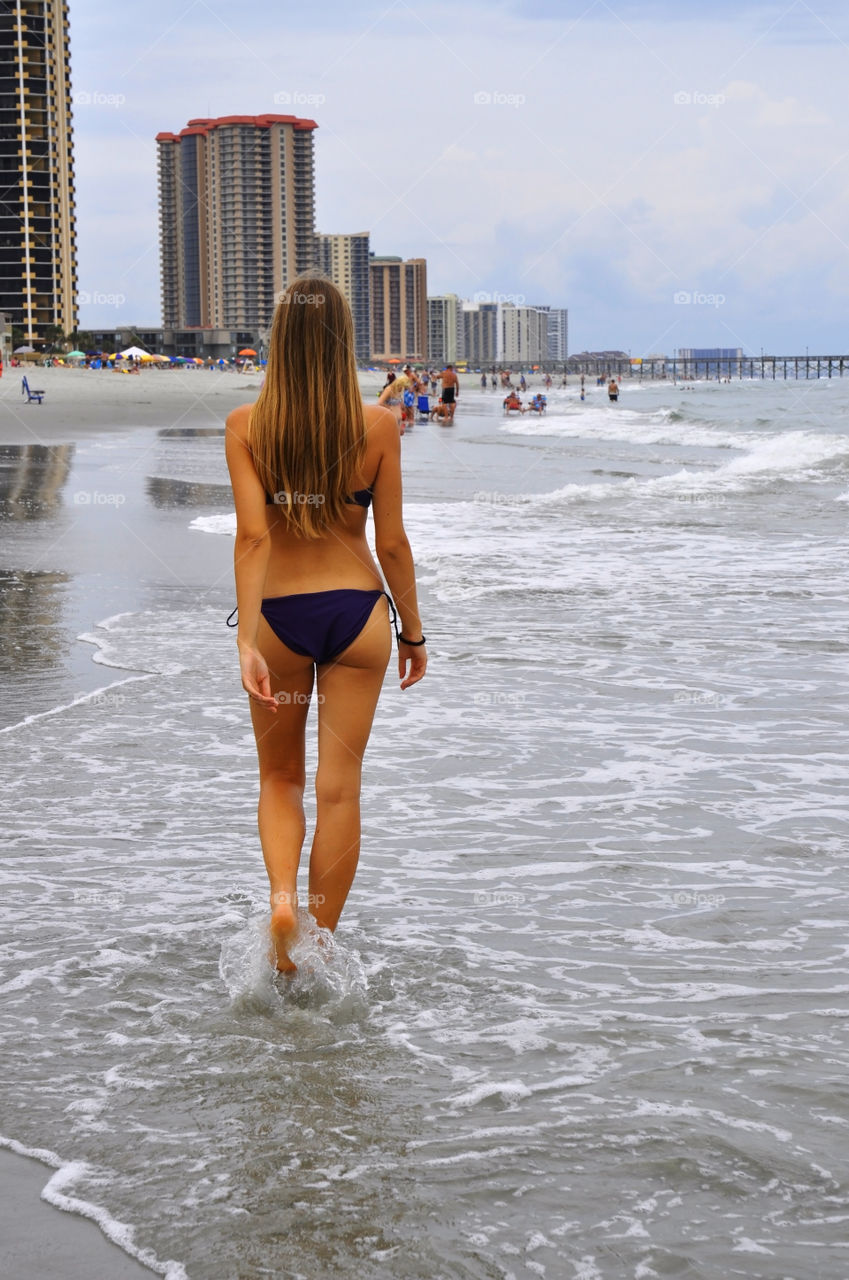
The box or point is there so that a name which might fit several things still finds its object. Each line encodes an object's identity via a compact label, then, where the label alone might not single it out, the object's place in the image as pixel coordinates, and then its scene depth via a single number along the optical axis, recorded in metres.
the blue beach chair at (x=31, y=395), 45.91
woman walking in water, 3.43
